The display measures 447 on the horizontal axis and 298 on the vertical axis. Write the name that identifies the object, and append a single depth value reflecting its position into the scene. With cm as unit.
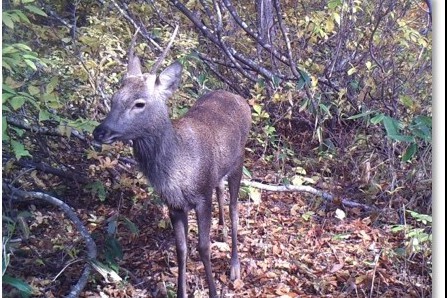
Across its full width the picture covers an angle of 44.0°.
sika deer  369
